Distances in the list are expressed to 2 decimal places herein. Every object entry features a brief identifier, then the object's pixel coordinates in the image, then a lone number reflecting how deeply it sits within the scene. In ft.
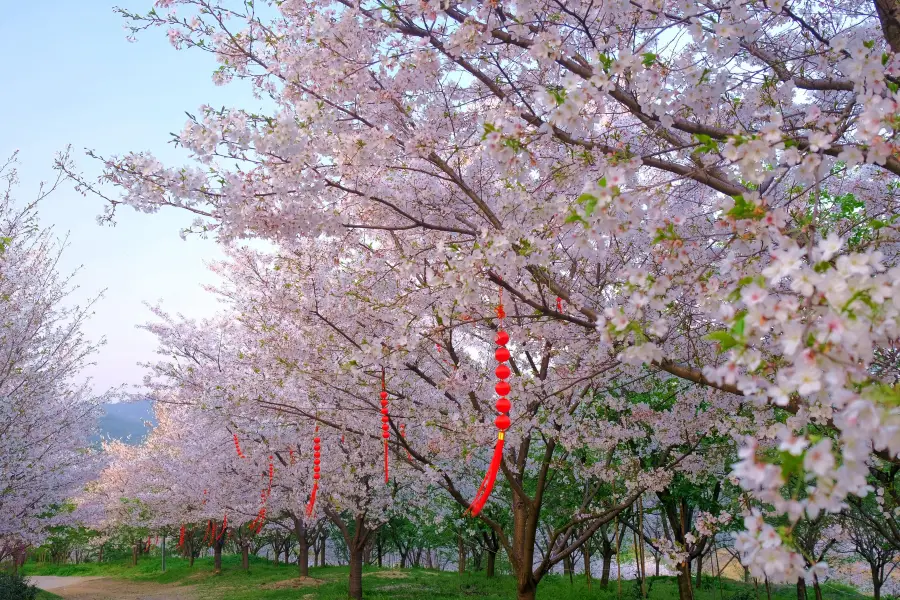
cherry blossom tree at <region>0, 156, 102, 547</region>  34.14
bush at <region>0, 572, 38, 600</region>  39.50
